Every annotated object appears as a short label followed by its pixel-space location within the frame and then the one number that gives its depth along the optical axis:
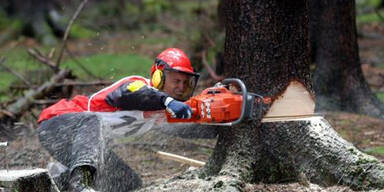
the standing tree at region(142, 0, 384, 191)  8.87
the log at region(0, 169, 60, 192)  8.12
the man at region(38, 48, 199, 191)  9.13
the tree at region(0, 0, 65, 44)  30.78
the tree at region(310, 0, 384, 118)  14.82
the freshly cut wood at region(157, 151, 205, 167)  11.35
